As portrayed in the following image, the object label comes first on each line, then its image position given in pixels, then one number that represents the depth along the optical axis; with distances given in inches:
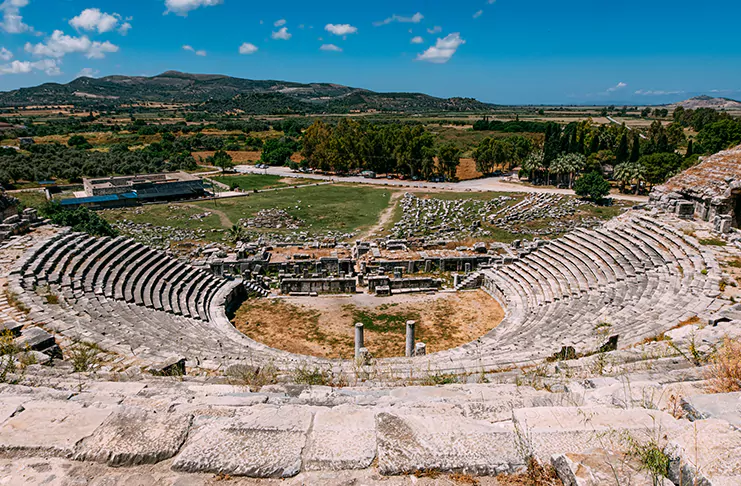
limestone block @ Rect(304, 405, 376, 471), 186.2
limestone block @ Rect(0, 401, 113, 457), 189.2
